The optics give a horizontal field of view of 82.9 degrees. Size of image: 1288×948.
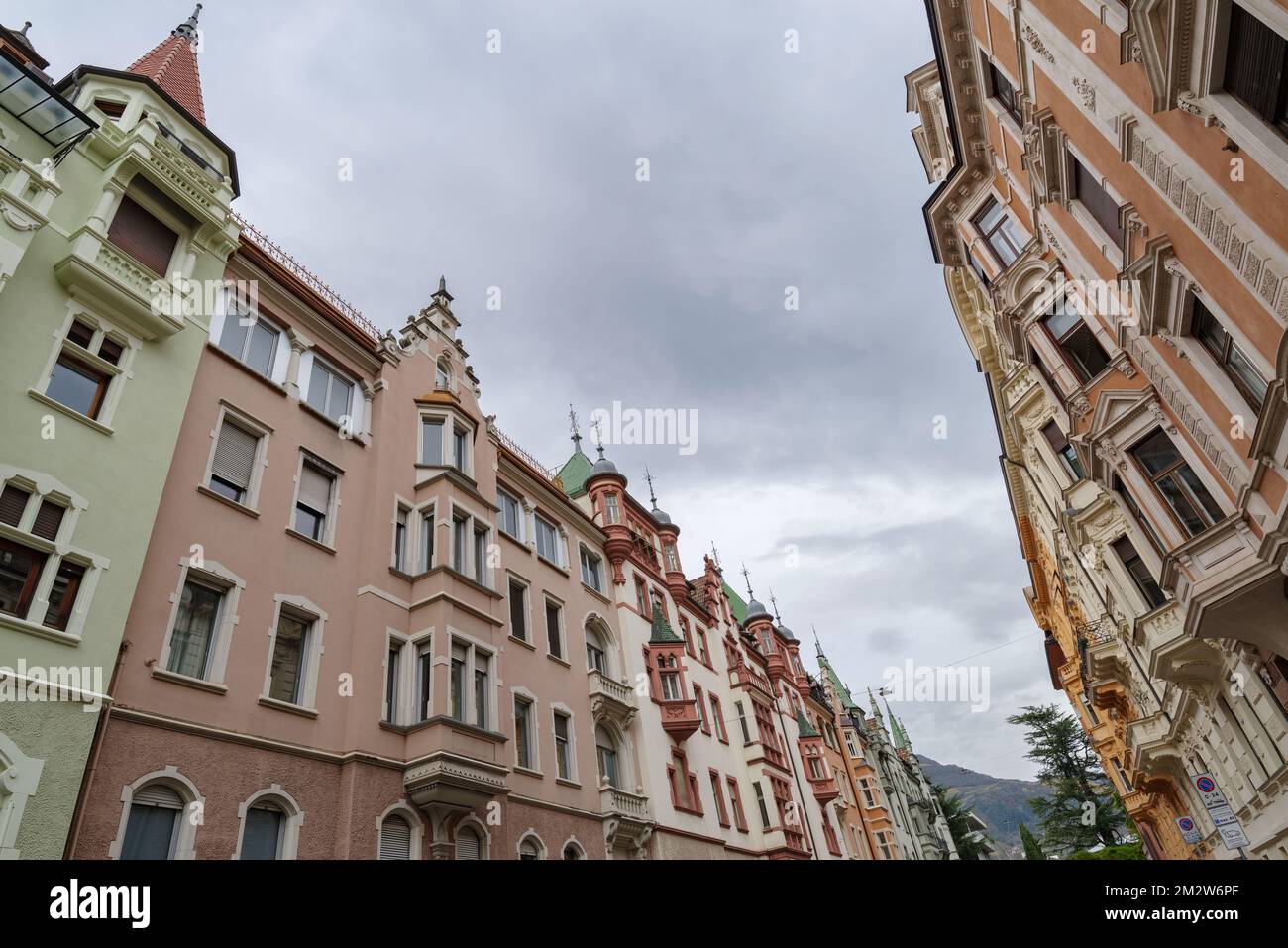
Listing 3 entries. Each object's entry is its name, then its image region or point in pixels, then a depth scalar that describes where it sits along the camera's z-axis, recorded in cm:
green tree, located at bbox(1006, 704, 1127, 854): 5706
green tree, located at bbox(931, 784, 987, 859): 9191
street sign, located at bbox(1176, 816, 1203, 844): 1495
